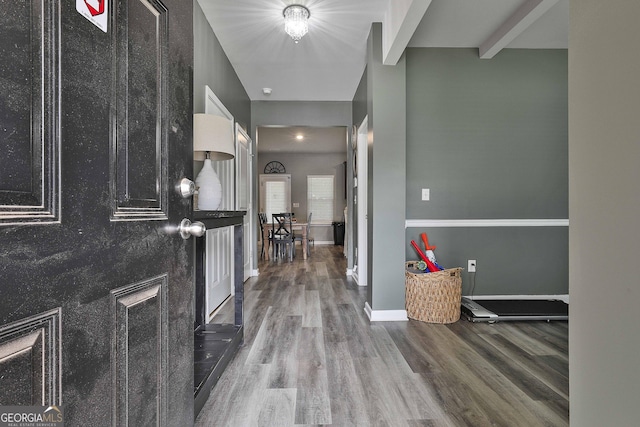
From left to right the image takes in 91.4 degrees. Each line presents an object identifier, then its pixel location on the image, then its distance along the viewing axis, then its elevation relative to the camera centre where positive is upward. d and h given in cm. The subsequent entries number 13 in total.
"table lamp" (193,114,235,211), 186 +41
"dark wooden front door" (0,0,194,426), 45 +0
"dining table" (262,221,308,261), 583 -45
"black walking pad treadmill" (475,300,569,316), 266 -87
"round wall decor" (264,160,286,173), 864 +120
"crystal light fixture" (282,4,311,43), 243 +150
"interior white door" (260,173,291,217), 862 +54
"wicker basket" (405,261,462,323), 257 -71
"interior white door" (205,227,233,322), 269 -54
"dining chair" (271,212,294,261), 568 -50
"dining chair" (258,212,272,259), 588 -30
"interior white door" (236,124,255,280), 375 +33
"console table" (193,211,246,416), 151 -80
